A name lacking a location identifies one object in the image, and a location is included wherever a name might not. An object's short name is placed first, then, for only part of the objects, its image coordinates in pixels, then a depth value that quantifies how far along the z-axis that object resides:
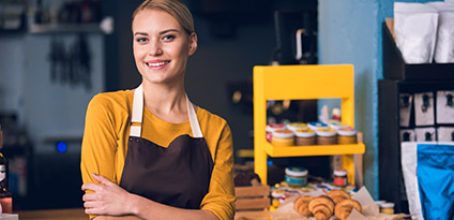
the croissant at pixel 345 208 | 3.07
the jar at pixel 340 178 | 3.63
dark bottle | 2.24
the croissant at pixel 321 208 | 3.06
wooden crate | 3.32
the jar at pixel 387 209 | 3.26
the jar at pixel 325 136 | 3.46
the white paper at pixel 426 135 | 3.43
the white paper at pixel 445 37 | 3.23
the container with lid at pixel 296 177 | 3.63
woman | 1.83
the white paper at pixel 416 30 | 3.19
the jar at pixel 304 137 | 3.45
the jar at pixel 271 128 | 3.50
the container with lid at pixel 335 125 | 3.54
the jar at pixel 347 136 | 3.49
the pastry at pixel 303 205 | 3.13
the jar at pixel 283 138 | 3.41
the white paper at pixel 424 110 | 3.43
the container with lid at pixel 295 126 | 3.50
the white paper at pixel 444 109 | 3.44
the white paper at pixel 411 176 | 3.19
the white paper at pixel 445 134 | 3.45
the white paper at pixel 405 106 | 3.43
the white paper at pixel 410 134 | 3.43
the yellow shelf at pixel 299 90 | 3.47
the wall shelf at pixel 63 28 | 6.00
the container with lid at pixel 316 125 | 3.53
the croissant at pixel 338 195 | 3.21
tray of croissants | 3.08
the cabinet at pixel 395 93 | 3.22
